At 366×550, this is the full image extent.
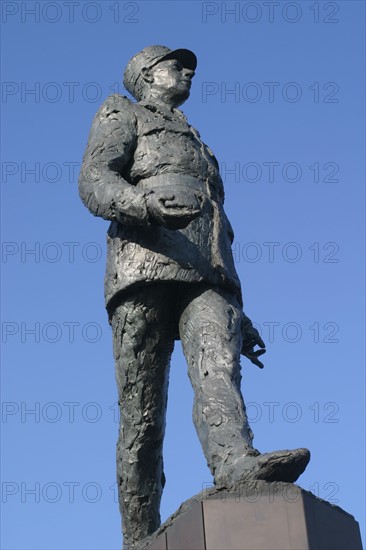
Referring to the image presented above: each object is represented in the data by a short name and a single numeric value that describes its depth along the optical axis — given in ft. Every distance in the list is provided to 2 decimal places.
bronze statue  34.90
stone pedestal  29.70
